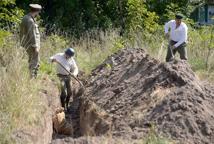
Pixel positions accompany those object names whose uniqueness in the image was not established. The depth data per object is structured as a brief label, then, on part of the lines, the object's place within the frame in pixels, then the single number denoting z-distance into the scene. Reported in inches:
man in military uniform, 488.4
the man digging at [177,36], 579.8
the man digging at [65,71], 555.5
